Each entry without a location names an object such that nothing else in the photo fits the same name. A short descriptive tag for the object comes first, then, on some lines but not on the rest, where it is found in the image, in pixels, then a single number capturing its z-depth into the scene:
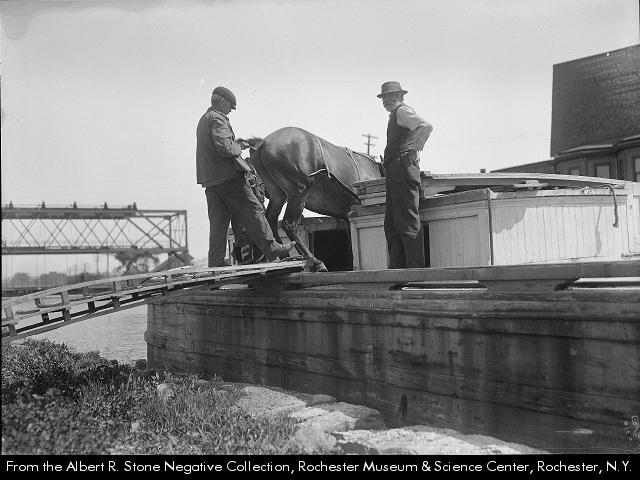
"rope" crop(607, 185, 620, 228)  7.82
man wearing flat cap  7.61
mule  9.23
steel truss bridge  40.47
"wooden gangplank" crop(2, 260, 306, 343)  5.53
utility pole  38.47
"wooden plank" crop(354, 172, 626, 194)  7.77
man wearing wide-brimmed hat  7.21
